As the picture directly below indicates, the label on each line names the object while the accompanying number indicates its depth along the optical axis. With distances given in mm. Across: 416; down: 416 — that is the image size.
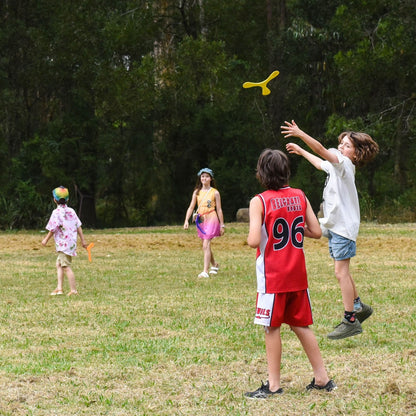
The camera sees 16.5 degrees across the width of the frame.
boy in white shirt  11703
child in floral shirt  18256
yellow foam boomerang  10905
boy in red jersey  8841
